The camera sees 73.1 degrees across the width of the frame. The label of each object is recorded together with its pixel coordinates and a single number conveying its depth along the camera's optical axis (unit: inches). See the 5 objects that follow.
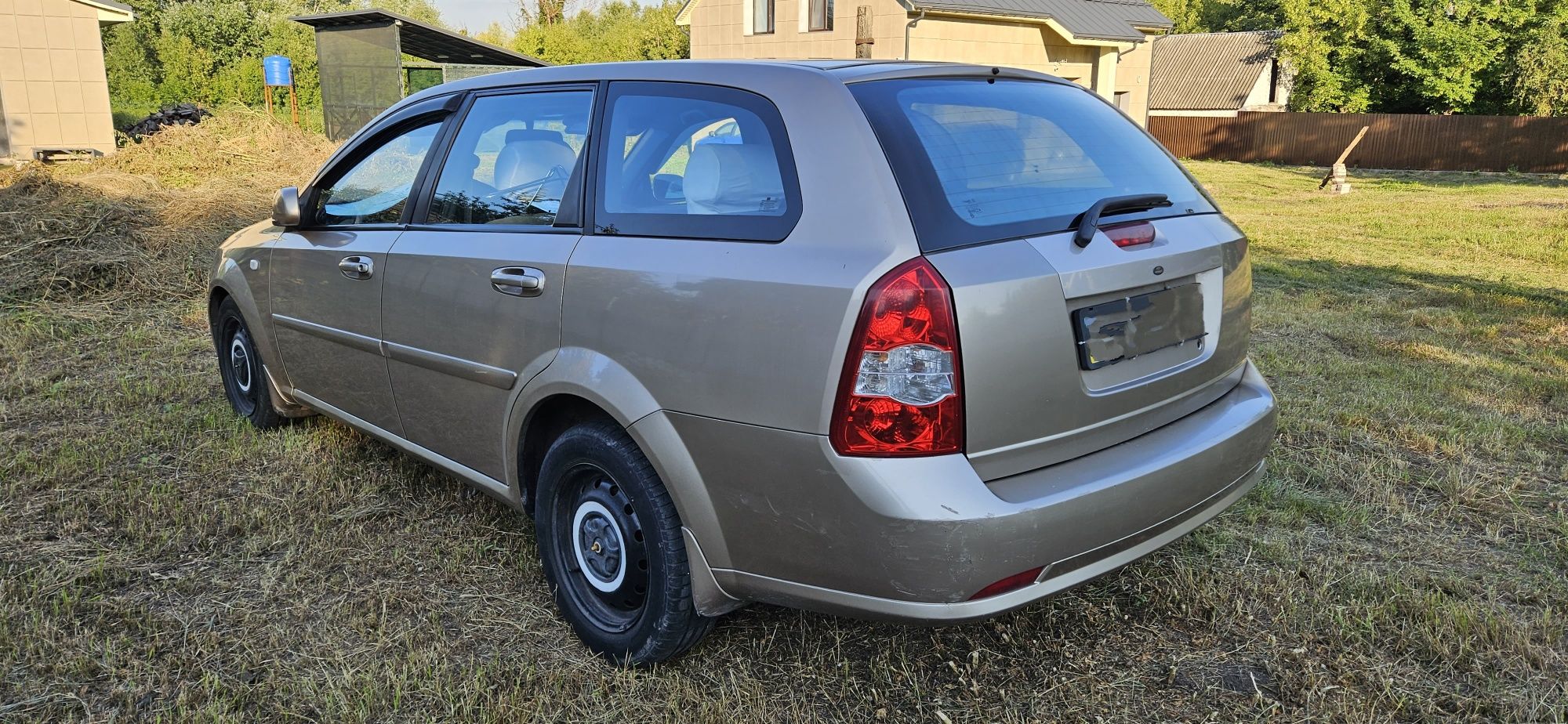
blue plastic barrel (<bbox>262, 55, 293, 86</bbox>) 725.9
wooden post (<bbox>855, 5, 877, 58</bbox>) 439.5
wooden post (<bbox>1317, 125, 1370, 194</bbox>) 815.1
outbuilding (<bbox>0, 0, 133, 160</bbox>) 649.0
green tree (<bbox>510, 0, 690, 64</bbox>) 1438.2
